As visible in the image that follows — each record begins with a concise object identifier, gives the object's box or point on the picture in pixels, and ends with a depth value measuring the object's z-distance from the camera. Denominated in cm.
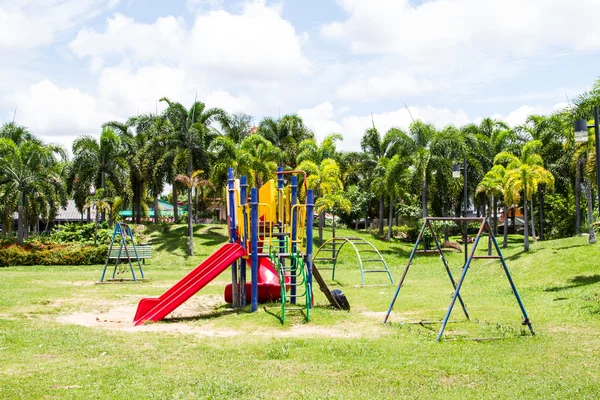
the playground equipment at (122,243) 2319
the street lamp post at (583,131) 1480
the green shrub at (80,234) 3834
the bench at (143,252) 2808
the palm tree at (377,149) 4569
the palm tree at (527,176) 2923
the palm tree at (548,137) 3969
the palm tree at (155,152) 4106
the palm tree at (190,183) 3656
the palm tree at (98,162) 4169
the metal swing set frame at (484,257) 1078
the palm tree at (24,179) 3416
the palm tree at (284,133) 4878
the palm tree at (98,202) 3662
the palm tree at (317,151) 4078
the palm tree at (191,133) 3941
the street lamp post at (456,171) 2758
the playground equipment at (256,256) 1351
